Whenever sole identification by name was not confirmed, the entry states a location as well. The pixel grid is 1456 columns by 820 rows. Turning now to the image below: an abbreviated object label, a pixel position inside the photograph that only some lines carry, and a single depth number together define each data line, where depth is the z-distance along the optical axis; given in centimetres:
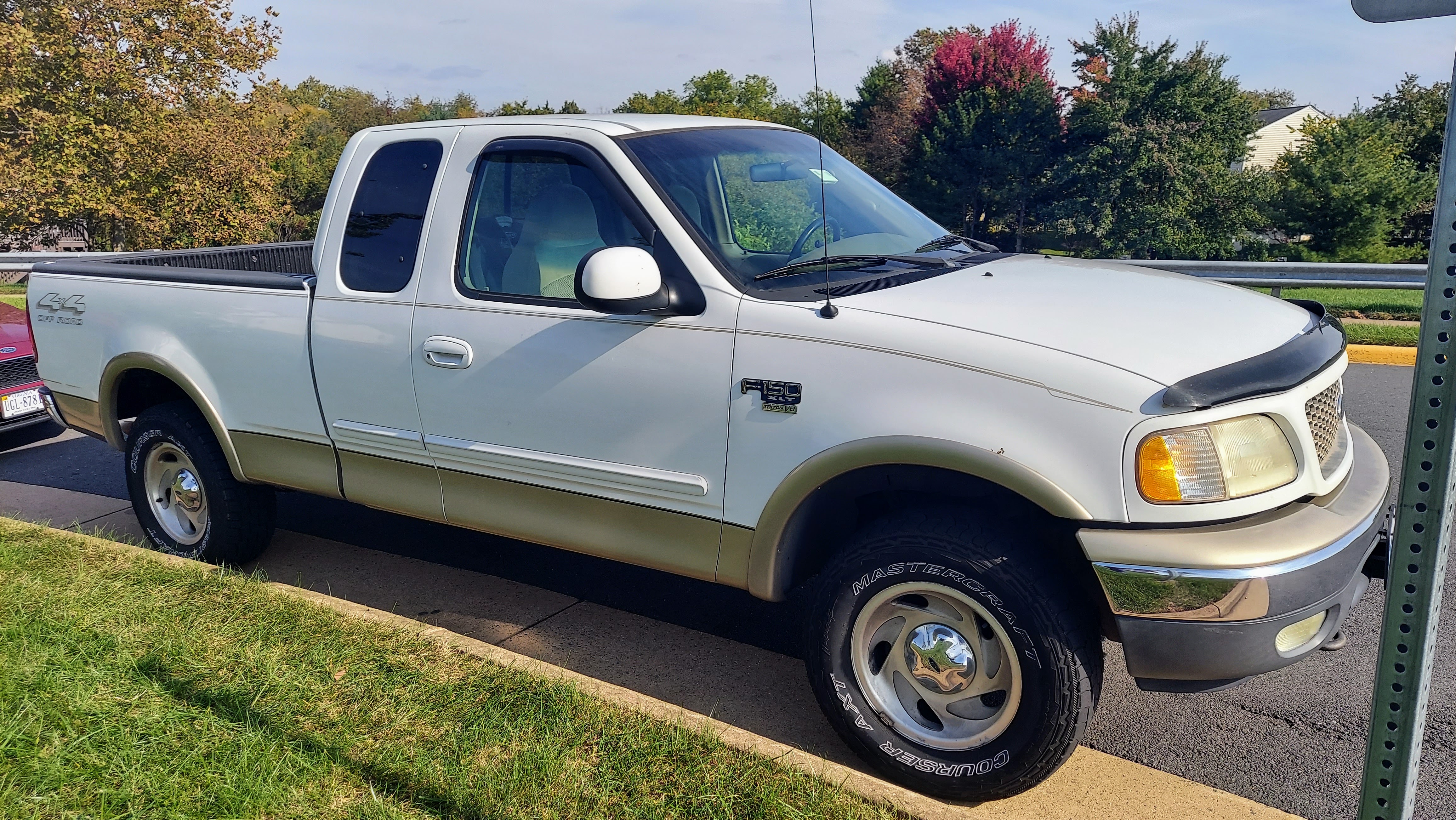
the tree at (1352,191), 2705
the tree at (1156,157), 3775
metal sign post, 162
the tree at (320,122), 2981
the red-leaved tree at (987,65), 4822
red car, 722
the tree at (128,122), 2145
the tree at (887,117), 5097
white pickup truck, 263
